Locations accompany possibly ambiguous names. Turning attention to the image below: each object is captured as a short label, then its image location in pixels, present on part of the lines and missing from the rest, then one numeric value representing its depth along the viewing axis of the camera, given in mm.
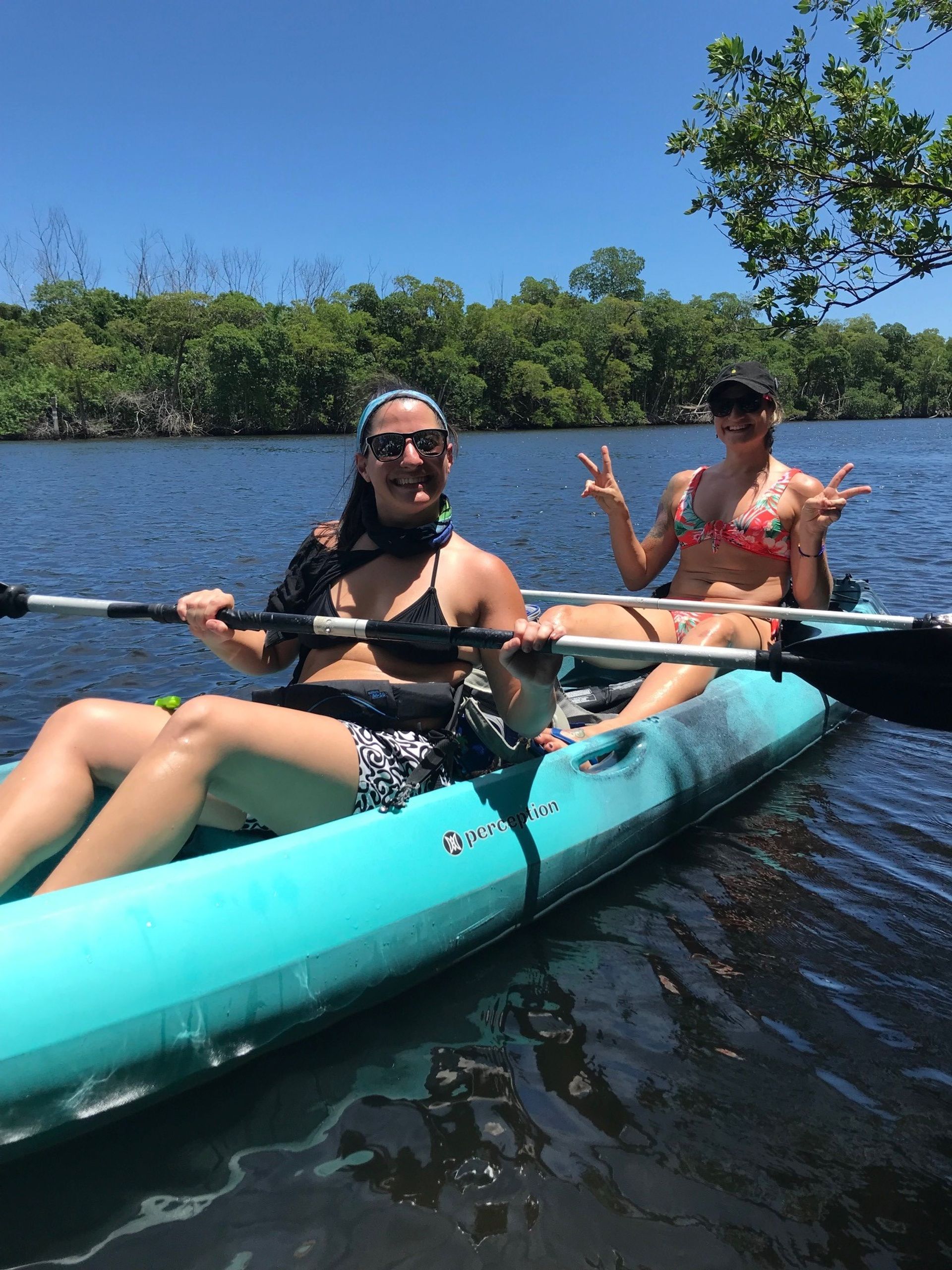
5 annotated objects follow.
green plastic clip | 3320
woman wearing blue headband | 2518
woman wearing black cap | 4488
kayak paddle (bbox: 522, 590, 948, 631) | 3906
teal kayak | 2256
